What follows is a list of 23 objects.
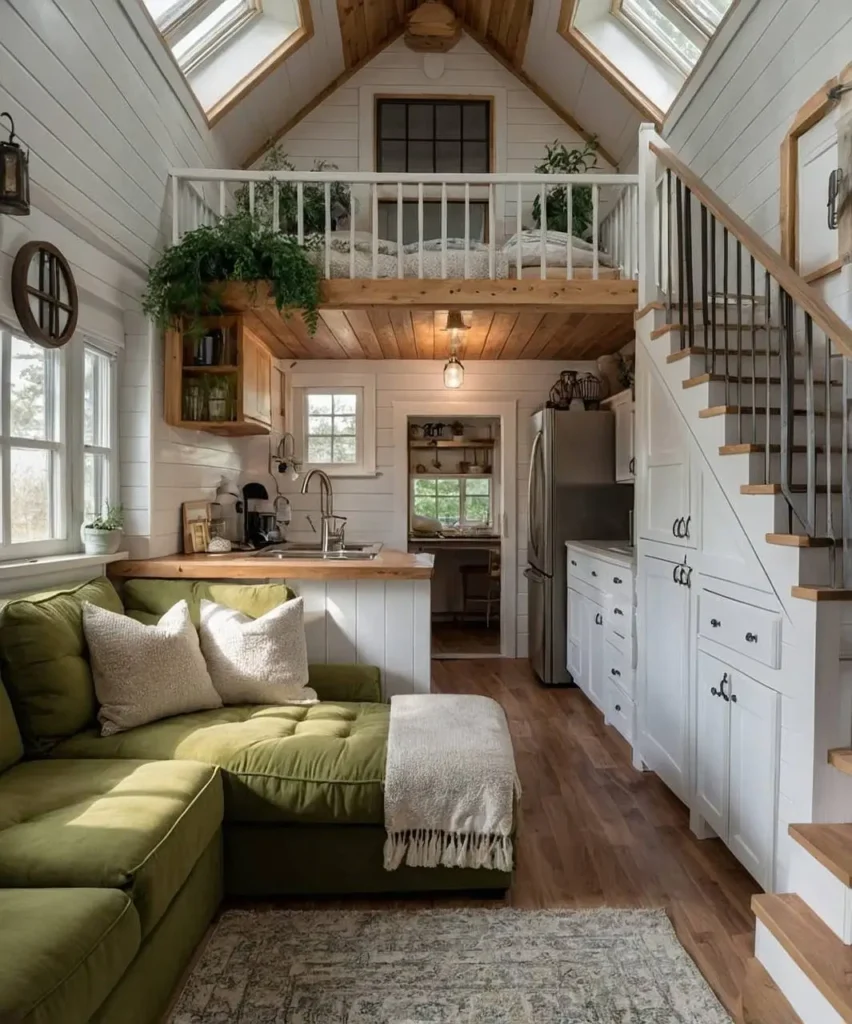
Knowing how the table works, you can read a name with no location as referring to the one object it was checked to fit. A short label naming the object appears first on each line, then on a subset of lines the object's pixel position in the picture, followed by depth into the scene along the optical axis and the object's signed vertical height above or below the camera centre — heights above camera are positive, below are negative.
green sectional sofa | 1.43 -0.79
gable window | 5.34 +2.78
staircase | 1.67 -0.03
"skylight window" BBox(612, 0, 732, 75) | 3.80 +2.70
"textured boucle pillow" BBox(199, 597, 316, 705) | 2.63 -0.59
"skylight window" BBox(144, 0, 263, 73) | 3.56 +2.55
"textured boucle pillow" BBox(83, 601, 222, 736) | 2.38 -0.58
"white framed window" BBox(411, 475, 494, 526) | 7.36 +0.04
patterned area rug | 1.71 -1.23
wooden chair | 7.06 -0.85
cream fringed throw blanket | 2.09 -0.90
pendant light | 4.62 +0.90
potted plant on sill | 2.91 -0.14
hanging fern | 3.31 +1.10
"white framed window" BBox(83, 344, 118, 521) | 3.06 +0.30
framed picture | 3.64 -0.14
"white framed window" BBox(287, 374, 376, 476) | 5.32 +0.61
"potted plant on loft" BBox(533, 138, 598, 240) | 4.50 +1.95
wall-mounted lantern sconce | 2.13 +0.97
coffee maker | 4.58 -0.14
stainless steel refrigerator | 4.56 +0.01
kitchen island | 3.07 -0.47
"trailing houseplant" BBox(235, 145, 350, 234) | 4.12 +1.78
